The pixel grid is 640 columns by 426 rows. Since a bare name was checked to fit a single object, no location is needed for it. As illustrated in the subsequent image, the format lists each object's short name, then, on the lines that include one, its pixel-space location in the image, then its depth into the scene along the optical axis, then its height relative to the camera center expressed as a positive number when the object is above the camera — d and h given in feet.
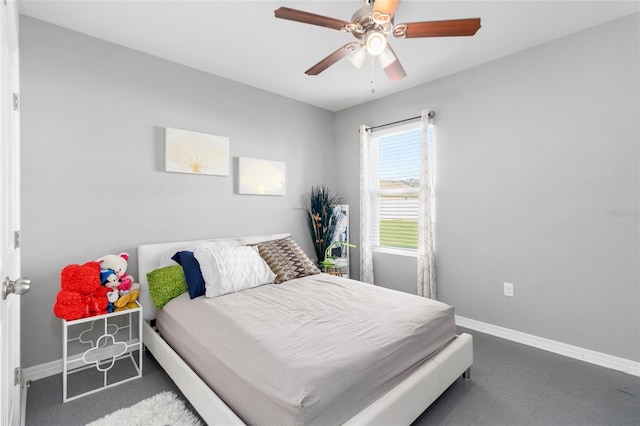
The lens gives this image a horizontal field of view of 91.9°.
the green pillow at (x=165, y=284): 8.09 -1.85
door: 3.84 -0.05
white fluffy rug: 5.86 -3.92
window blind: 12.29 +1.11
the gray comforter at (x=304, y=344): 4.44 -2.32
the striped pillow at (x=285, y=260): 9.54 -1.48
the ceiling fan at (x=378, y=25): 5.77 +3.67
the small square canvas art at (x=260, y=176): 11.47 +1.46
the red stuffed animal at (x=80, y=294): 6.78 -1.78
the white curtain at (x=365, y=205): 13.44 +0.35
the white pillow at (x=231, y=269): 8.05 -1.52
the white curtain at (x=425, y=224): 11.22 -0.42
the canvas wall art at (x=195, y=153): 9.70 +2.05
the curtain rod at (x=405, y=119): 11.36 +3.67
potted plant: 13.62 -0.34
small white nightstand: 7.23 -3.72
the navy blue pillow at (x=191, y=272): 7.96 -1.53
